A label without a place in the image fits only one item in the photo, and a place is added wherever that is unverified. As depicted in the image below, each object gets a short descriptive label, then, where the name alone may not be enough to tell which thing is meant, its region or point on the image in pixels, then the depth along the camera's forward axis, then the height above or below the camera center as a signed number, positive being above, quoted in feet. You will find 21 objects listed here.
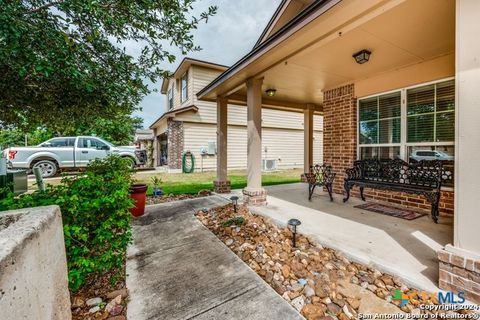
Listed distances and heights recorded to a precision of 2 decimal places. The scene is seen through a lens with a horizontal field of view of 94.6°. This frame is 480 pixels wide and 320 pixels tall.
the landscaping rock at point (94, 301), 6.16 -4.10
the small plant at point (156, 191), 19.07 -3.03
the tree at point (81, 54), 6.16 +3.46
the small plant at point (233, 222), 11.60 -3.55
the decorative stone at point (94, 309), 5.91 -4.11
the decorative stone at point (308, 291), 6.37 -3.99
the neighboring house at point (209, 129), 37.32 +4.90
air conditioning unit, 41.91 -1.88
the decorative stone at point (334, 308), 5.70 -4.04
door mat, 12.34 -3.40
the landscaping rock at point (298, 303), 5.90 -4.04
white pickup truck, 29.35 +0.52
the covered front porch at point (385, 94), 5.64 +3.61
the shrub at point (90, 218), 5.85 -1.83
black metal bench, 11.64 -1.43
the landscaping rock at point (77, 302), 6.10 -4.10
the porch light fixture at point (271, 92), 19.09 +5.53
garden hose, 36.94 -1.07
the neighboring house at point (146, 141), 54.46 +4.92
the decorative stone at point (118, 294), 6.39 -4.01
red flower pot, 13.39 -2.46
